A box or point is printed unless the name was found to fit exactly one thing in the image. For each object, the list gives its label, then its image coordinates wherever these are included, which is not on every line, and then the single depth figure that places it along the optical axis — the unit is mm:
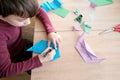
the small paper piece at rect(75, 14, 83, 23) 1093
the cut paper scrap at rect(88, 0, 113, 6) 1180
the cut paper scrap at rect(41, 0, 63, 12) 1127
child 792
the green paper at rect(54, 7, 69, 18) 1107
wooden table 904
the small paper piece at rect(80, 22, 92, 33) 1061
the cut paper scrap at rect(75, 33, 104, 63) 953
